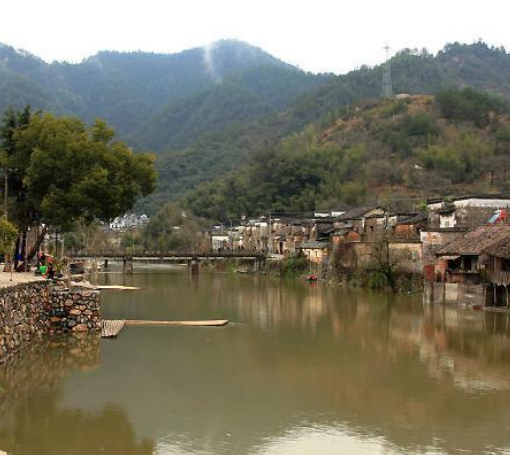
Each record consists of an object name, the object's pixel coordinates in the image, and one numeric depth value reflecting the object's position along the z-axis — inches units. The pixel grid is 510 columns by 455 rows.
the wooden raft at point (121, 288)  1966.8
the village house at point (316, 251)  2652.6
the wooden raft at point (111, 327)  1031.1
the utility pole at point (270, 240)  3616.1
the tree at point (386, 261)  1905.8
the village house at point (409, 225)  2094.5
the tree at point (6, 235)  982.4
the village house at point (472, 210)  1860.2
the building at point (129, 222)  5477.4
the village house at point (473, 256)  1429.6
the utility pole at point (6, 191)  1298.0
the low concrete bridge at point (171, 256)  3110.2
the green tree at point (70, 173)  1264.8
